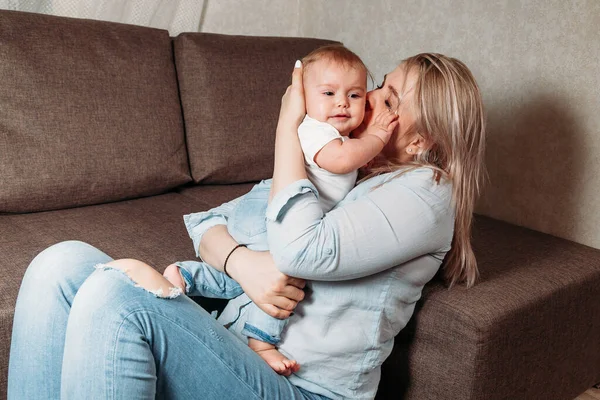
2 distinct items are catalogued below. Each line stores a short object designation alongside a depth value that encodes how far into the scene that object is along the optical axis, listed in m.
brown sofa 1.34
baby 1.18
